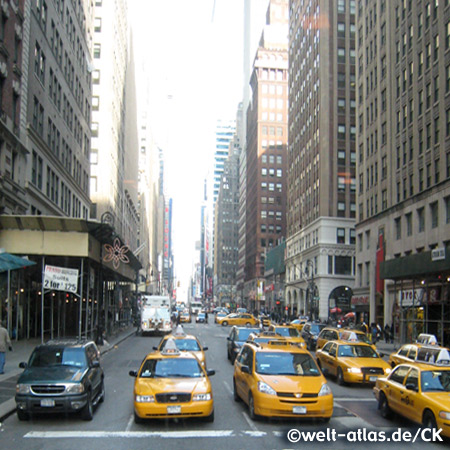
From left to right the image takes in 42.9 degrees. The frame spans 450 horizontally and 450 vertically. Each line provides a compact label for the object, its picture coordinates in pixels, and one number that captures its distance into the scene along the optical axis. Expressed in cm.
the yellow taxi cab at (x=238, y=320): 6026
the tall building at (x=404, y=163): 3853
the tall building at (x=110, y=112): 6750
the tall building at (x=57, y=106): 3425
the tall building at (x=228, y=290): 18971
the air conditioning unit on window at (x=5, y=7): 2917
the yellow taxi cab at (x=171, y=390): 1151
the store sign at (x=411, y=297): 3781
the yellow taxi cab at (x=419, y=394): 1076
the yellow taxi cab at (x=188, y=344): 1920
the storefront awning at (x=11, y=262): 2286
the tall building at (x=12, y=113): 2948
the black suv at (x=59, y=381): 1201
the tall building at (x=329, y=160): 7381
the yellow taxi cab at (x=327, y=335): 2494
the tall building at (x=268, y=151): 12962
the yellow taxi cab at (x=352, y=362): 1830
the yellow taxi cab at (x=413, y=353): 1766
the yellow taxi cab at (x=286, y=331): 2708
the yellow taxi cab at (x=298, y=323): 4244
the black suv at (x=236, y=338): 2432
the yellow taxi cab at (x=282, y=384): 1184
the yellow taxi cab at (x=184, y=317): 7114
